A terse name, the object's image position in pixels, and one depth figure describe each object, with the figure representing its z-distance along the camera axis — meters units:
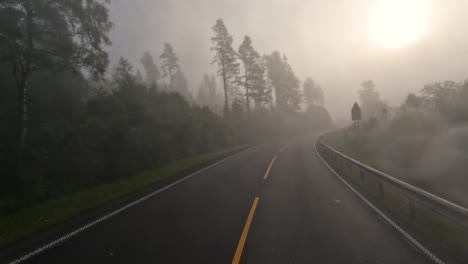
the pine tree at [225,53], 41.28
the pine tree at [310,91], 87.19
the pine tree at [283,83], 58.34
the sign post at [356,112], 27.62
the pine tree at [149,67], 66.18
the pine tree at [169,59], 53.59
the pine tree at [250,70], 47.91
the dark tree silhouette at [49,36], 10.34
